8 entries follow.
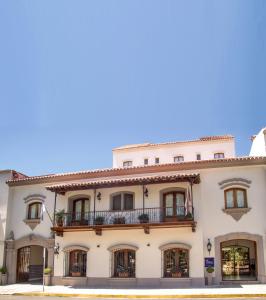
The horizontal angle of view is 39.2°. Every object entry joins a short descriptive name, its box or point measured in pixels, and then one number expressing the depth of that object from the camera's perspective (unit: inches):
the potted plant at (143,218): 906.1
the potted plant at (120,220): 941.8
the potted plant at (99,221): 946.1
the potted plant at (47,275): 971.7
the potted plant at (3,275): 1030.0
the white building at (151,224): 882.8
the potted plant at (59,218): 980.6
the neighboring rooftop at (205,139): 1430.9
